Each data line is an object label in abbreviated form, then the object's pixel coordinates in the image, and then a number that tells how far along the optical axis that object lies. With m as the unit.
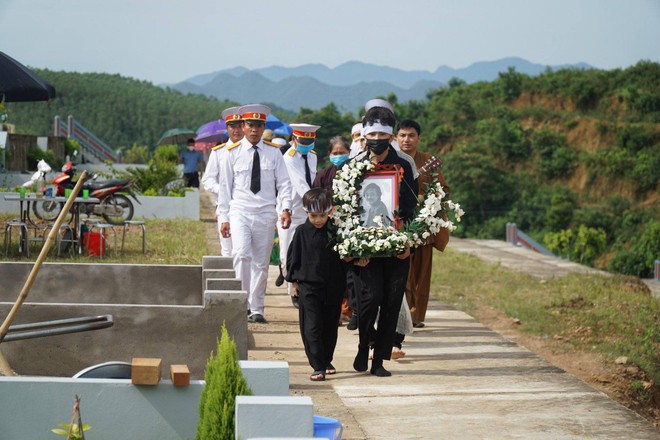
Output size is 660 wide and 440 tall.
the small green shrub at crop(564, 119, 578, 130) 72.38
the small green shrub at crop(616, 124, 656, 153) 67.75
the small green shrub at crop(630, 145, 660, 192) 63.78
